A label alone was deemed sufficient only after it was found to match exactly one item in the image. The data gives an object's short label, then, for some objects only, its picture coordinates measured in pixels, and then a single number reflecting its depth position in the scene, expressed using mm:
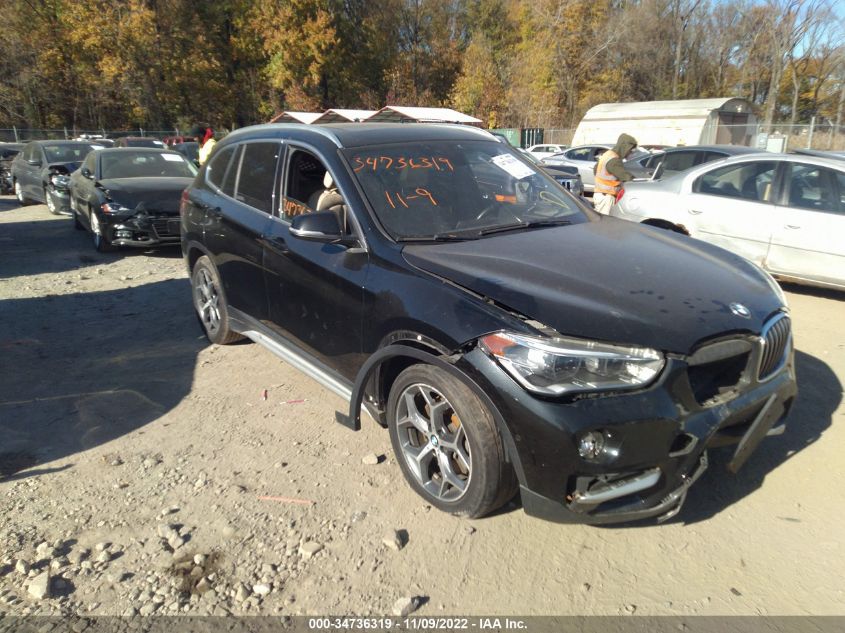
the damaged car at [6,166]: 19266
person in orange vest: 8617
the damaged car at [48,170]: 12742
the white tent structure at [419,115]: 18578
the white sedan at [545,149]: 25211
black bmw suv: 2541
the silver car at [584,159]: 17547
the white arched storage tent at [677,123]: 26312
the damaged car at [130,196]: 8977
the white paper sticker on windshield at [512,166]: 4157
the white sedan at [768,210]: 6258
